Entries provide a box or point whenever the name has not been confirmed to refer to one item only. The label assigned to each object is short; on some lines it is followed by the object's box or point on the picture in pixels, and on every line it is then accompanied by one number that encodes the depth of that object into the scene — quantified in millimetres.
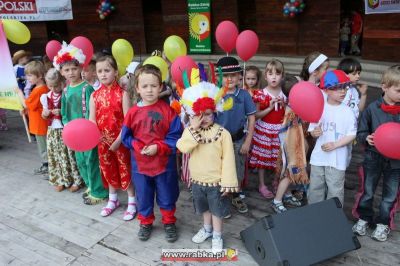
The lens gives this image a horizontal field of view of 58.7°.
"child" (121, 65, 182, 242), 2699
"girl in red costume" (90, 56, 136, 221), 3035
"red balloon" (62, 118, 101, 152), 2701
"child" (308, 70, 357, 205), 2660
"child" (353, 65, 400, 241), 2582
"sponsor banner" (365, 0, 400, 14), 7115
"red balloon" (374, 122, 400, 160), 2318
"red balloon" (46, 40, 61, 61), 4078
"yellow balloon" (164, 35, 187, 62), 3736
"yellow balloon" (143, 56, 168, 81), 3316
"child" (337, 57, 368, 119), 3143
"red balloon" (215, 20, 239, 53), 3922
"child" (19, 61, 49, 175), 3822
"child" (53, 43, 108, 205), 3283
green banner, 10078
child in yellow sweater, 2373
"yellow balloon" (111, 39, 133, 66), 3701
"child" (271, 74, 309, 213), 3051
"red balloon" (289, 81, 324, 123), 2482
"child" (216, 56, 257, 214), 2881
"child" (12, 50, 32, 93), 4910
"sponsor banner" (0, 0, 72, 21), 6691
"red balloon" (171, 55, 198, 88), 3021
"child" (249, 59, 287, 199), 3275
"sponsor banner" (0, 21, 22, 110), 3729
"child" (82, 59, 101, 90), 3507
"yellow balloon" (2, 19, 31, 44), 3864
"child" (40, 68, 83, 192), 3662
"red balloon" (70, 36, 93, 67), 3539
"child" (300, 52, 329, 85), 3225
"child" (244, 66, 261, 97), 3475
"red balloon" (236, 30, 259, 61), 3643
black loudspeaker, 2314
